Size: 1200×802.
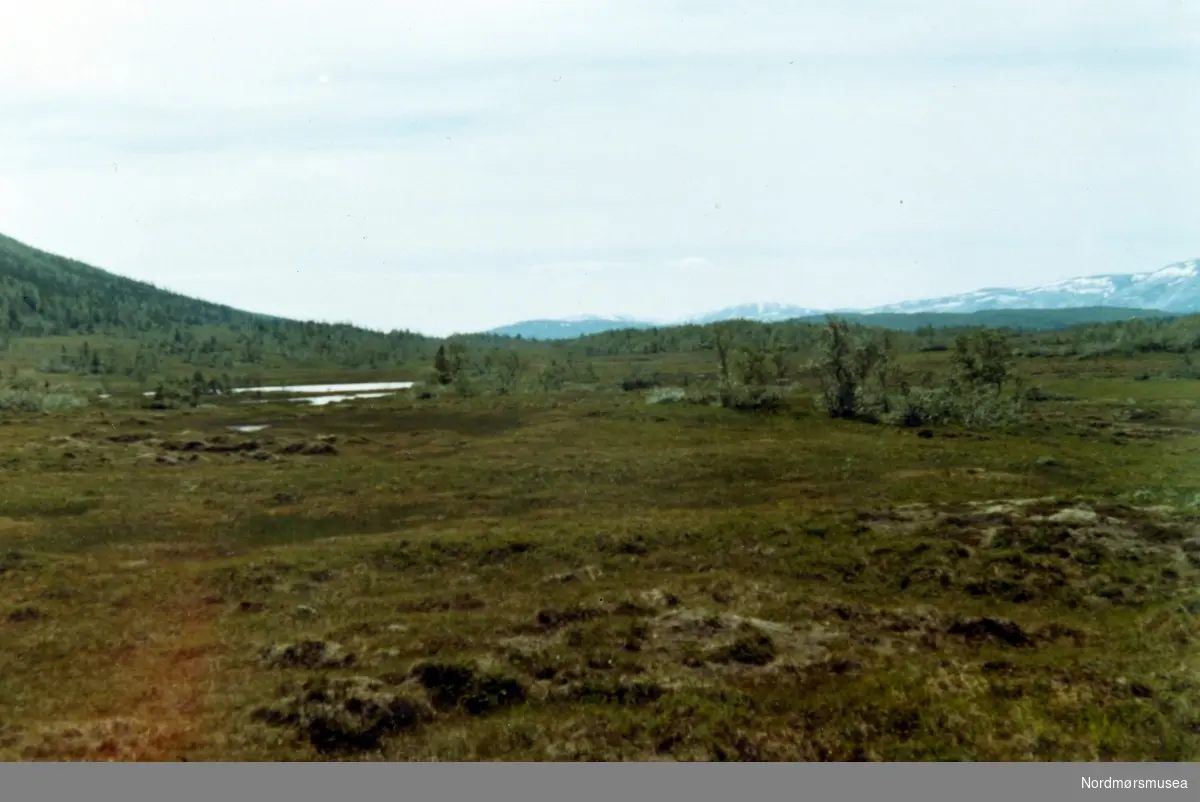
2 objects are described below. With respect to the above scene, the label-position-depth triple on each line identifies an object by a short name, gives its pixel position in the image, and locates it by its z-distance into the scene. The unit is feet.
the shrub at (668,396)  358.58
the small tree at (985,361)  347.77
